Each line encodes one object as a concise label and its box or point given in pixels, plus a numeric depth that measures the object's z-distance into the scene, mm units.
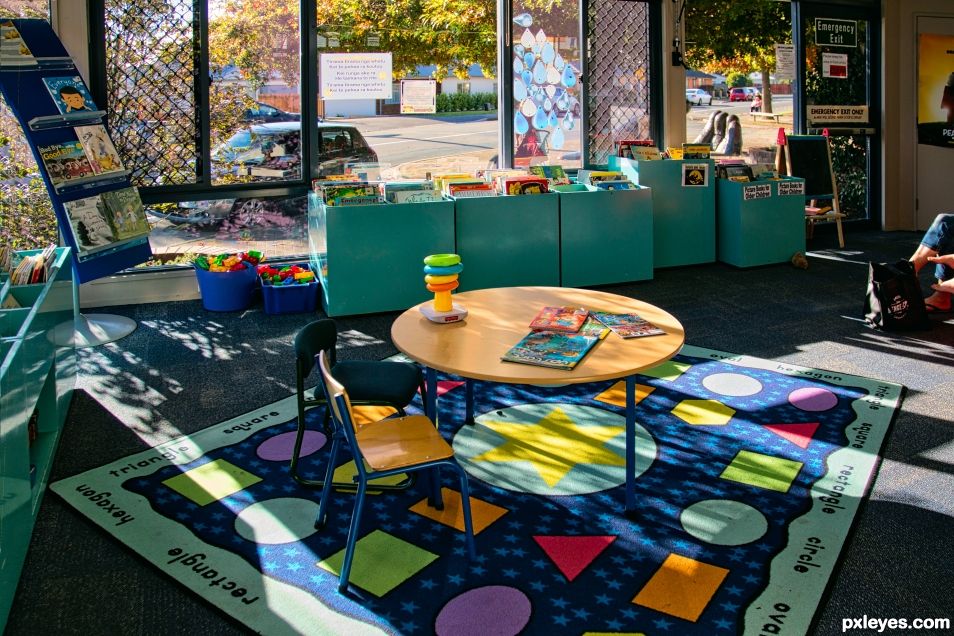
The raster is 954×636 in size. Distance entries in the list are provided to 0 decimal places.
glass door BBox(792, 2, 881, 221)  9375
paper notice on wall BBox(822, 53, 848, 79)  9438
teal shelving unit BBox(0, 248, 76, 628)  3152
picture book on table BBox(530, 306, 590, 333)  4059
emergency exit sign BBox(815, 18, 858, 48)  9359
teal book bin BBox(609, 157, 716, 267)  7965
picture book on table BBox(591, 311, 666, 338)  3988
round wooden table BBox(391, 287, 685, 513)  3520
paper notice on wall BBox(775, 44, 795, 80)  9312
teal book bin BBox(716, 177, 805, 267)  8016
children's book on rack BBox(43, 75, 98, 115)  5914
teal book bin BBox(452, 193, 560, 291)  7004
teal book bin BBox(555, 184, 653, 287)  7359
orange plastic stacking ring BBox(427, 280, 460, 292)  4145
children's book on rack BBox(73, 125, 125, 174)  6078
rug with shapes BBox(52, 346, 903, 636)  3072
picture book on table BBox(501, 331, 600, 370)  3619
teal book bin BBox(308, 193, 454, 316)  6594
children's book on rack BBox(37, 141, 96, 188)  5840
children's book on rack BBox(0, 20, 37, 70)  5672
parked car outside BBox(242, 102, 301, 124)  7160
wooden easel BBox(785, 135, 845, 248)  8945
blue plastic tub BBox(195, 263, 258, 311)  6895
